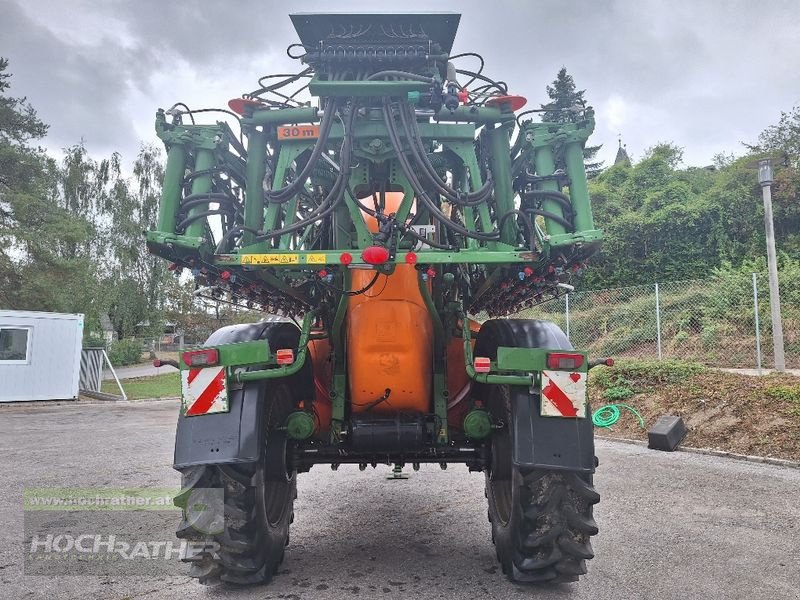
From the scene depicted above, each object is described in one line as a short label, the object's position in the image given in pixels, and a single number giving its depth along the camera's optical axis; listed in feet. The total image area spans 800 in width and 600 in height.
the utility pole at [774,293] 32.22
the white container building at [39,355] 51.01
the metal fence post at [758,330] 33.88
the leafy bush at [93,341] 93.53
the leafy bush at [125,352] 103.54
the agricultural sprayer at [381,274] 10.86
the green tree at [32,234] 66.74
